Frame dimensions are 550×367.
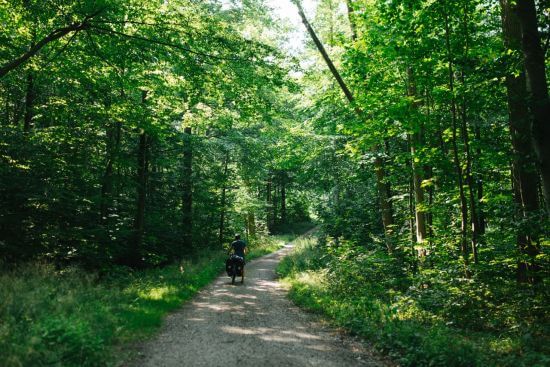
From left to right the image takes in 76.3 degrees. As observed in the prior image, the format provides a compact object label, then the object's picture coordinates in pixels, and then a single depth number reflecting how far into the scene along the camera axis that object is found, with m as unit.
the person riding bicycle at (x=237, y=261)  13.98
